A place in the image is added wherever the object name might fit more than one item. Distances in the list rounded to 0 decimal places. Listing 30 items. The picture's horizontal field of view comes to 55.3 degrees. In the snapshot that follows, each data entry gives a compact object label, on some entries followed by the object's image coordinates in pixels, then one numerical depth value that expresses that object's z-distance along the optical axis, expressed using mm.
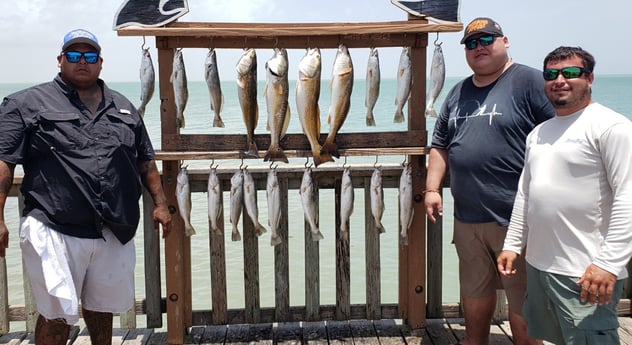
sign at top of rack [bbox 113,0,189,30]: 3678
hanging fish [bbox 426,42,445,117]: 3850
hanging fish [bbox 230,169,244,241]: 3789
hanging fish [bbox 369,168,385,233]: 3855
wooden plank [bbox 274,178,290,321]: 4168
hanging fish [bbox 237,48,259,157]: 3631
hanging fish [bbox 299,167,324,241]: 3781
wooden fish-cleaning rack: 3740
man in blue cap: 3051
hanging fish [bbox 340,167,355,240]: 3842
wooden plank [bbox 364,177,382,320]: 4164
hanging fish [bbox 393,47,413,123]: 3852
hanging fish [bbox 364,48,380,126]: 3793
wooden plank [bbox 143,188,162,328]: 4066
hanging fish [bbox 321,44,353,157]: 3680
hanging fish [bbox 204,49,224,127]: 3709
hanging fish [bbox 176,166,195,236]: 3807
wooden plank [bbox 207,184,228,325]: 4105
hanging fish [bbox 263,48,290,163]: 3619
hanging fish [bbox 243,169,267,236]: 3809
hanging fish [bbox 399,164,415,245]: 3910
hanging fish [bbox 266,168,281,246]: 3814
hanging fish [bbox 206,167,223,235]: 3790
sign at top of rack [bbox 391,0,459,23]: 3795
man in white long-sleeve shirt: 2414
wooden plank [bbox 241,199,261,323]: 4176
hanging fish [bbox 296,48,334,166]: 3637
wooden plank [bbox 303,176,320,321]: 4184
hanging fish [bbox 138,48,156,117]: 3730
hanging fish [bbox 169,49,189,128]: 3711
